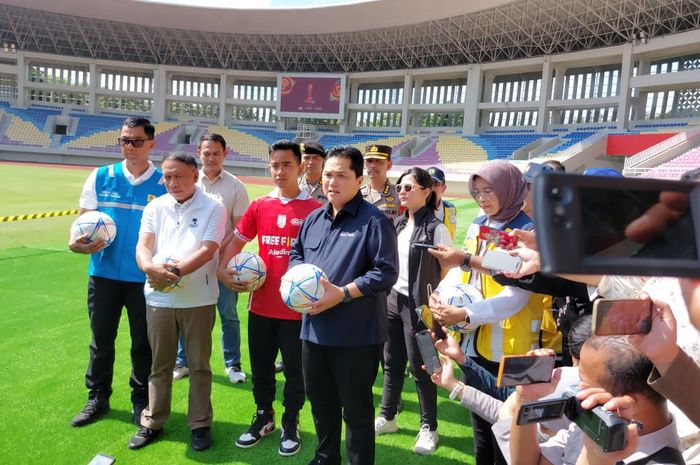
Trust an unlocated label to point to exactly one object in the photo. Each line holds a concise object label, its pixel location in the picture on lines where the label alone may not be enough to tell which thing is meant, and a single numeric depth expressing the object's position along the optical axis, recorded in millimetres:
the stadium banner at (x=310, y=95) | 42312
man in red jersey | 3479
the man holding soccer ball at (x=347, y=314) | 2756
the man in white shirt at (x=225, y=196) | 4480
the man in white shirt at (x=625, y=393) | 1394
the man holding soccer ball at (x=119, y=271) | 3623
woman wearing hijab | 2604
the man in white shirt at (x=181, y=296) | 3322
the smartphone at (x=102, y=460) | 3017
